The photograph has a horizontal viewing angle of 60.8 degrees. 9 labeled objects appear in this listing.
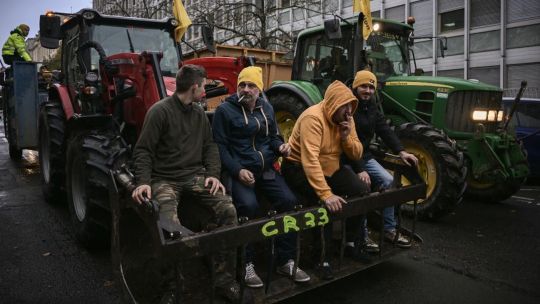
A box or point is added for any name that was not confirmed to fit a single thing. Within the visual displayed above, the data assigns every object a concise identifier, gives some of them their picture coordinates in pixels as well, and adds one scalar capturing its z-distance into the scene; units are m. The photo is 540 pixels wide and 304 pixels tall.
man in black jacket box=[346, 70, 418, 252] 4.39
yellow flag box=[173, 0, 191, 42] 6.13
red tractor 4.28
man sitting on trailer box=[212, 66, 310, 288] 3.69
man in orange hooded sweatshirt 3.68
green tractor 5.80
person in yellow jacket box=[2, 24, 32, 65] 9.14
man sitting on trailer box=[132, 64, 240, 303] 3.49
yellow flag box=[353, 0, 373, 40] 6.67
